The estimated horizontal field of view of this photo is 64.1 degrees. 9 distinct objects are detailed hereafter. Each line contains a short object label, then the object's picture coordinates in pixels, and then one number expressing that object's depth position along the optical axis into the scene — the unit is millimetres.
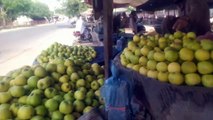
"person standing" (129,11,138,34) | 6979
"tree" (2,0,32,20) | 30286
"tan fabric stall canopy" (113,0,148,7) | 4685
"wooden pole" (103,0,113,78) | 1590
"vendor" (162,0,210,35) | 2730
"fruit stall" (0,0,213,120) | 1160
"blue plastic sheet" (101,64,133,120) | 1231
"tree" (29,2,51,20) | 40051
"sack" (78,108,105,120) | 1304
